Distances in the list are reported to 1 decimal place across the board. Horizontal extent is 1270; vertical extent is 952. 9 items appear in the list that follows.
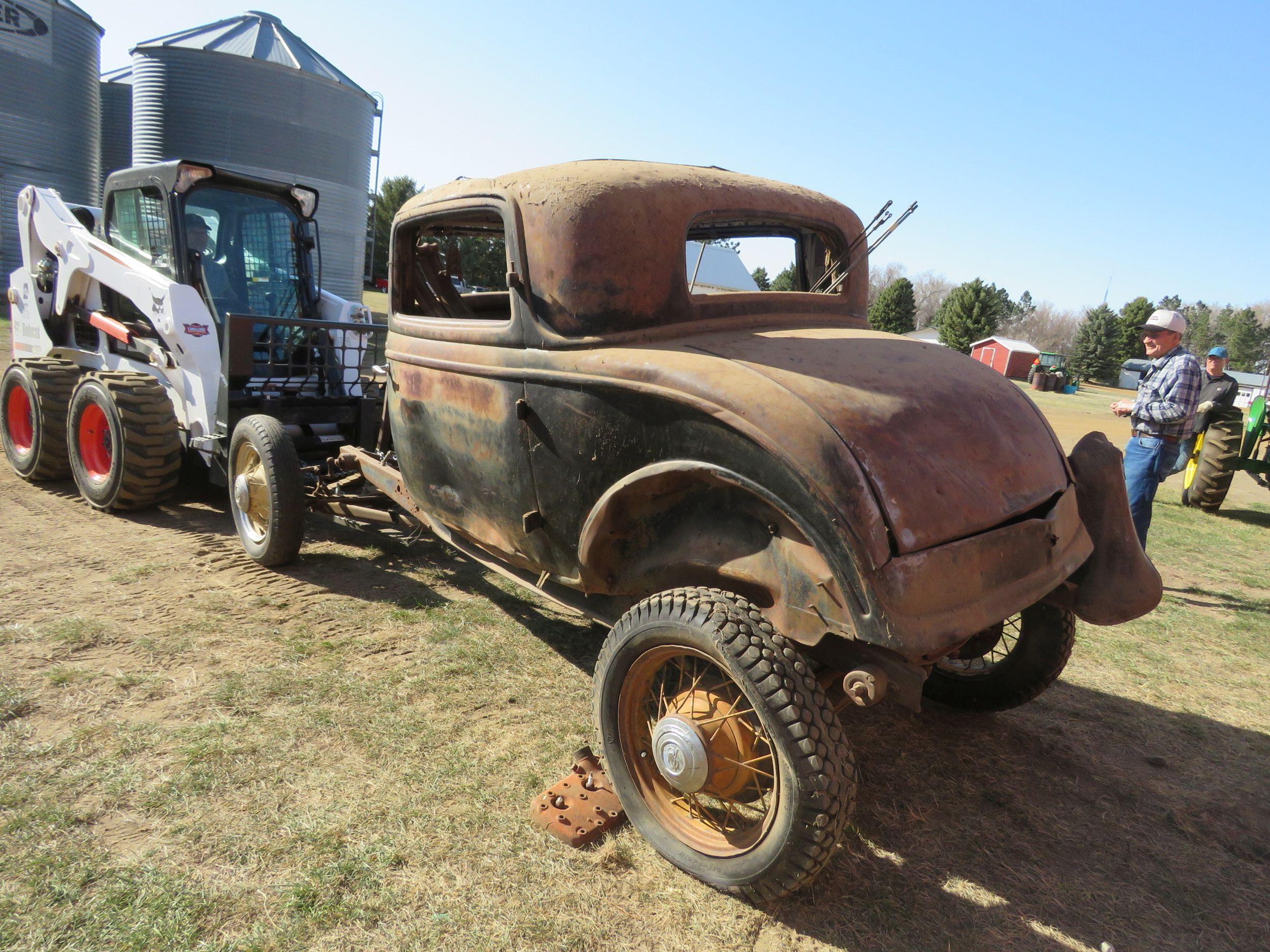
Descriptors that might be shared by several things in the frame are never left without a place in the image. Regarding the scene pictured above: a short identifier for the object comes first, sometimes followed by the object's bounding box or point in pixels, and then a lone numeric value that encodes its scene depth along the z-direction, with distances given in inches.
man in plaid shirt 191.6
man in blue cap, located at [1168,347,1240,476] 333.4
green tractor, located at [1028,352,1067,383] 1524.4
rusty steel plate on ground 101.7
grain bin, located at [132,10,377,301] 668.7
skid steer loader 198.1
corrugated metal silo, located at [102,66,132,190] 745.0
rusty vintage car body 84.9
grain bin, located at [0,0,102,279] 623.2
